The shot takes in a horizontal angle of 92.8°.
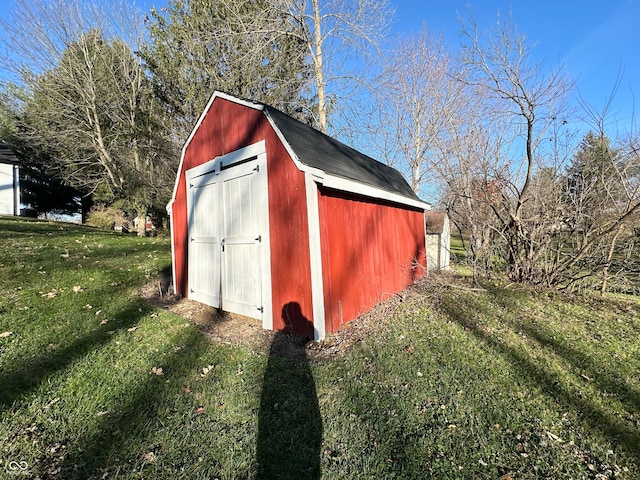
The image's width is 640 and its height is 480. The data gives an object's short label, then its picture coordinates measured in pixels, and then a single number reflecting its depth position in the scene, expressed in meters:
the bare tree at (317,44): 11.27
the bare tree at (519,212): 6.24
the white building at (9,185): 19.12
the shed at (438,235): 14.64
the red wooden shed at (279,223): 4.53
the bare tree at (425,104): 15.19
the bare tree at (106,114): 14.45
